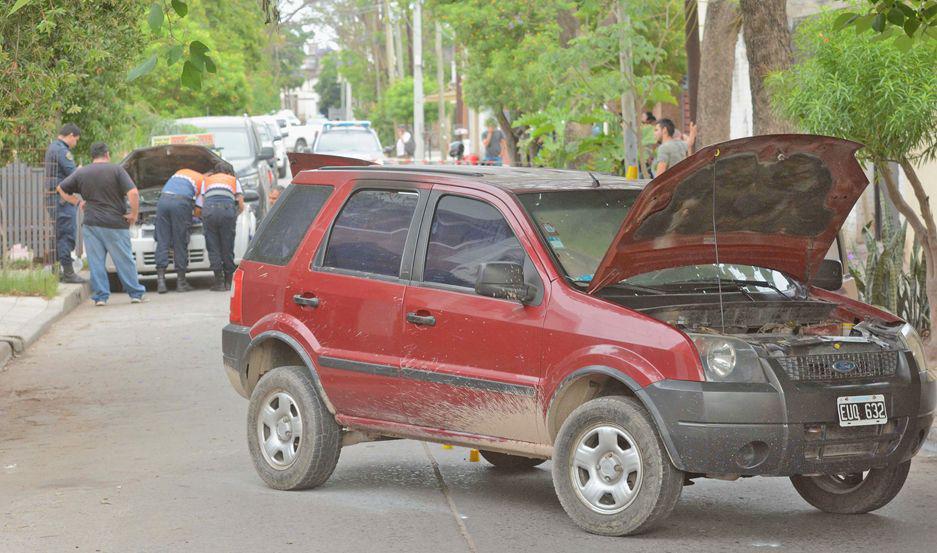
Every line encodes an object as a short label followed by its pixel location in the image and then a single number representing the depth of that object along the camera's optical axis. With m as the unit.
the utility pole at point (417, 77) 56.45
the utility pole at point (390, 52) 85.17
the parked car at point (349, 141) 42.03
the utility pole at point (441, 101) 62.94
